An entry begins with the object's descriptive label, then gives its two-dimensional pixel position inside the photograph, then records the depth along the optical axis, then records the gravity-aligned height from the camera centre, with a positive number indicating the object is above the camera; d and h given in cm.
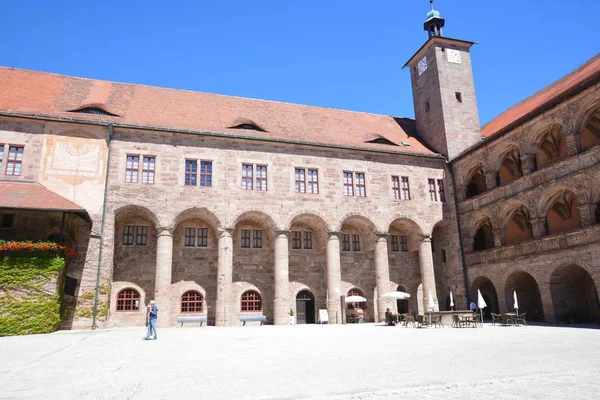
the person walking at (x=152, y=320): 1547 -21
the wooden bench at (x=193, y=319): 2364 -33
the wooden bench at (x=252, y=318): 2481 -40
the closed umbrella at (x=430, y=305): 2205 +3
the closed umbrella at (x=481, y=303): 2141 +5
